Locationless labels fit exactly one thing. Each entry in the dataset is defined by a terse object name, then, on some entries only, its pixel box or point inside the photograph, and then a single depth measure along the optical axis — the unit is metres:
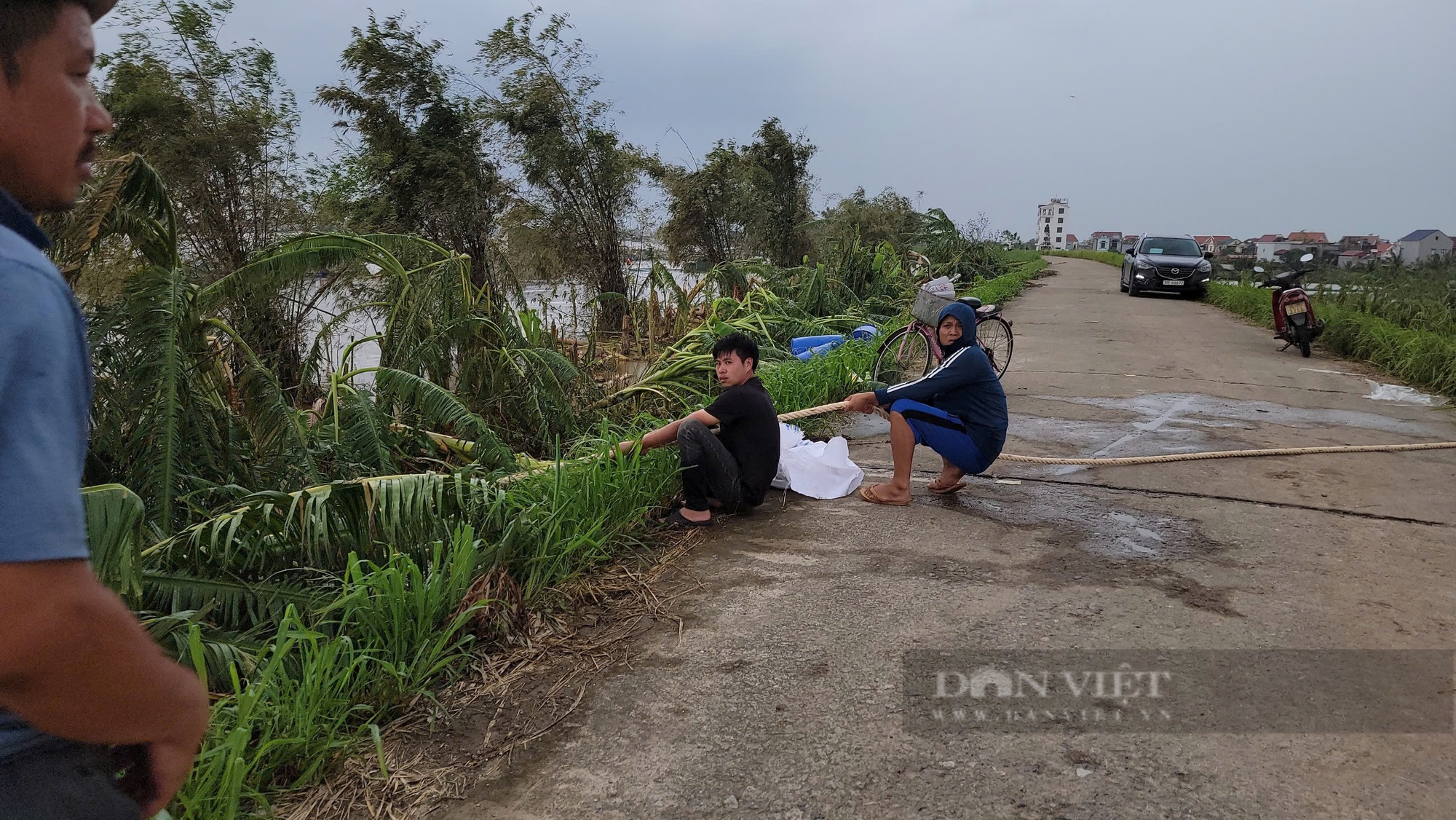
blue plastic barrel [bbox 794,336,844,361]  8.15
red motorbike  11.26
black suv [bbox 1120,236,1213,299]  20.03
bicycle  8.45
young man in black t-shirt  4.61
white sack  5.23
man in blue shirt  0.80
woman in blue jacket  5.05
